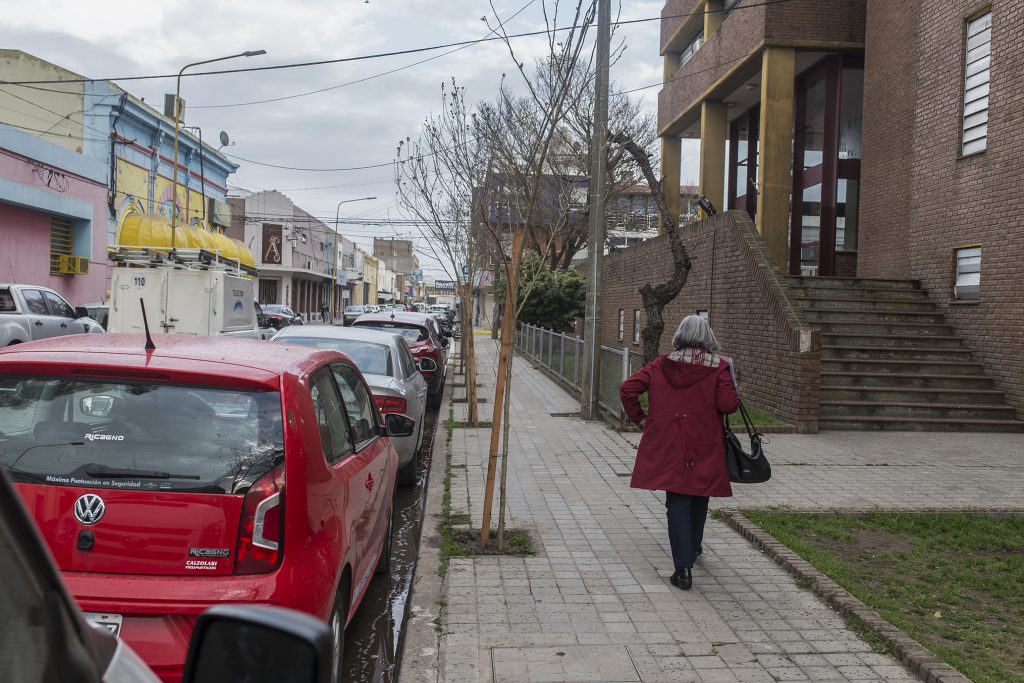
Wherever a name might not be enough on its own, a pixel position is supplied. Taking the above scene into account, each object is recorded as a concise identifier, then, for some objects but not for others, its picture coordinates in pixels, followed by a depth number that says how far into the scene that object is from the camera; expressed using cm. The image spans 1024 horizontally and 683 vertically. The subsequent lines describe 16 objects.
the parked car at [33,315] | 1585
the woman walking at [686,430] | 563
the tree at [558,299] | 2845
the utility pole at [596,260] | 1334
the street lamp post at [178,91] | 2238
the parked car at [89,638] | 117
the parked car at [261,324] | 1972
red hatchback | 320
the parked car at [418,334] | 1555
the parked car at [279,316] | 3416
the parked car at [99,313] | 2225
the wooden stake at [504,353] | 652
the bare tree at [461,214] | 1367
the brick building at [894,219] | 1291
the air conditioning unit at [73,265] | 2714
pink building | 2416
